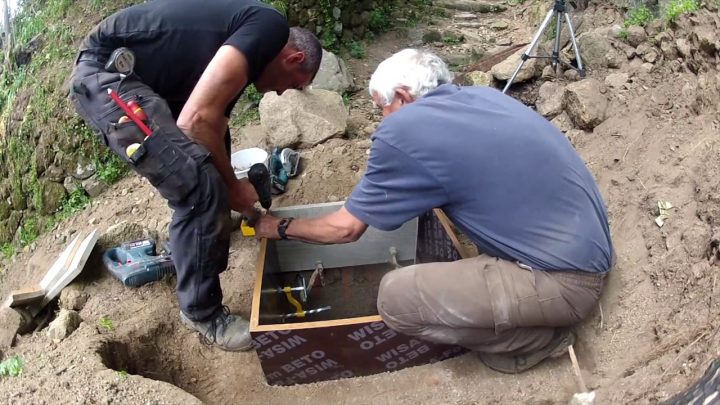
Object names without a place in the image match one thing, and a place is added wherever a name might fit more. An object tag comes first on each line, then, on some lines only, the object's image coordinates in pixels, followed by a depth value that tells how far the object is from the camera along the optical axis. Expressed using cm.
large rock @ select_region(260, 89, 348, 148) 404
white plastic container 343
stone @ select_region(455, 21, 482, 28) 784
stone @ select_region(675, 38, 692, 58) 321
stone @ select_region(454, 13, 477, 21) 809
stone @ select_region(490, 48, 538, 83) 481
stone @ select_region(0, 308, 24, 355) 259
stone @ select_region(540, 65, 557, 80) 464
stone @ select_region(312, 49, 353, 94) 518
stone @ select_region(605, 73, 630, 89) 364
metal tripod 455
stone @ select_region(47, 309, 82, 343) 249
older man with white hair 194
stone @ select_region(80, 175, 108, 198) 424
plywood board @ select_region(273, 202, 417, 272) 297
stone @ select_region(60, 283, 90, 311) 283
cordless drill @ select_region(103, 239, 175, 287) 288
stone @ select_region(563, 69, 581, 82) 431
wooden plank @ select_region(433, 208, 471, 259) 262
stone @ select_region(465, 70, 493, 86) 527
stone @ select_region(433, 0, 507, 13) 827
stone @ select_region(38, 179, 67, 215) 431
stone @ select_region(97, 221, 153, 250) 321
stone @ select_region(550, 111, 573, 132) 379
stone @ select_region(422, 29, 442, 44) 723
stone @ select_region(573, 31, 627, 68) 400
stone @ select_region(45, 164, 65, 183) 435
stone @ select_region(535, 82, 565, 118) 396
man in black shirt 227
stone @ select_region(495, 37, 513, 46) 704
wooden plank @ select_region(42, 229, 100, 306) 288
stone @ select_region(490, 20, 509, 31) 766
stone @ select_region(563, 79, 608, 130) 354
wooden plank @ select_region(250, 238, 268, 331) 229
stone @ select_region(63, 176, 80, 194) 429
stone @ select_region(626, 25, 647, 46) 382
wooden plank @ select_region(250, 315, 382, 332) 222
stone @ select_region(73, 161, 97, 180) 431
